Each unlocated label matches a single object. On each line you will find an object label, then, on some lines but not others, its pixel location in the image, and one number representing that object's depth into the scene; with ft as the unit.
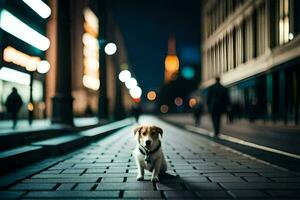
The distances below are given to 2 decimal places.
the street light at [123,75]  105.59
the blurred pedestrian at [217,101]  52.70
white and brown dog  21.74
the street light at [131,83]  133.88
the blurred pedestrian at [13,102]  59.52
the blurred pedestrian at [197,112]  102.53
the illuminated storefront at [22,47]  115.96
